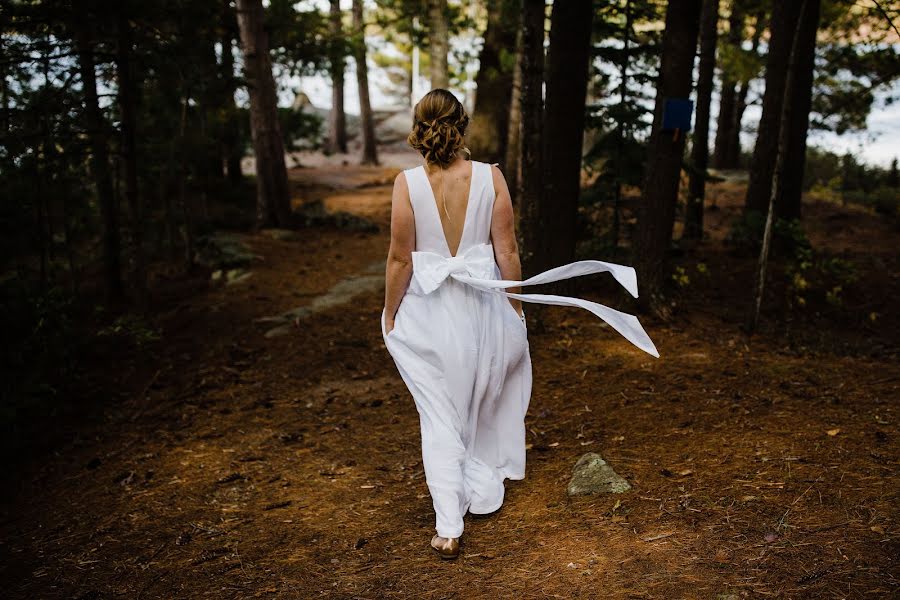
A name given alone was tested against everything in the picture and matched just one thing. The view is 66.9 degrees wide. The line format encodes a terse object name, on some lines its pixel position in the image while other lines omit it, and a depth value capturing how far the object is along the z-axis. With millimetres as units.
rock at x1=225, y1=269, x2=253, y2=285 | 10992
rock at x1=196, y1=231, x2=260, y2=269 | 11711
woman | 3680
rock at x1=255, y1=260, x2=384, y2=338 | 8898
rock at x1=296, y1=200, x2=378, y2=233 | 14883
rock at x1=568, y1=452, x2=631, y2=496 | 4188
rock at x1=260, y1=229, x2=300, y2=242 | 13703
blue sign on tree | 6742
